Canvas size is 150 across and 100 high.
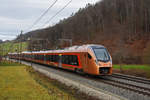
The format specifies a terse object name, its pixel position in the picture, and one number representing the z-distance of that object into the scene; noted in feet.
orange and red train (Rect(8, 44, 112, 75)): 65.10
